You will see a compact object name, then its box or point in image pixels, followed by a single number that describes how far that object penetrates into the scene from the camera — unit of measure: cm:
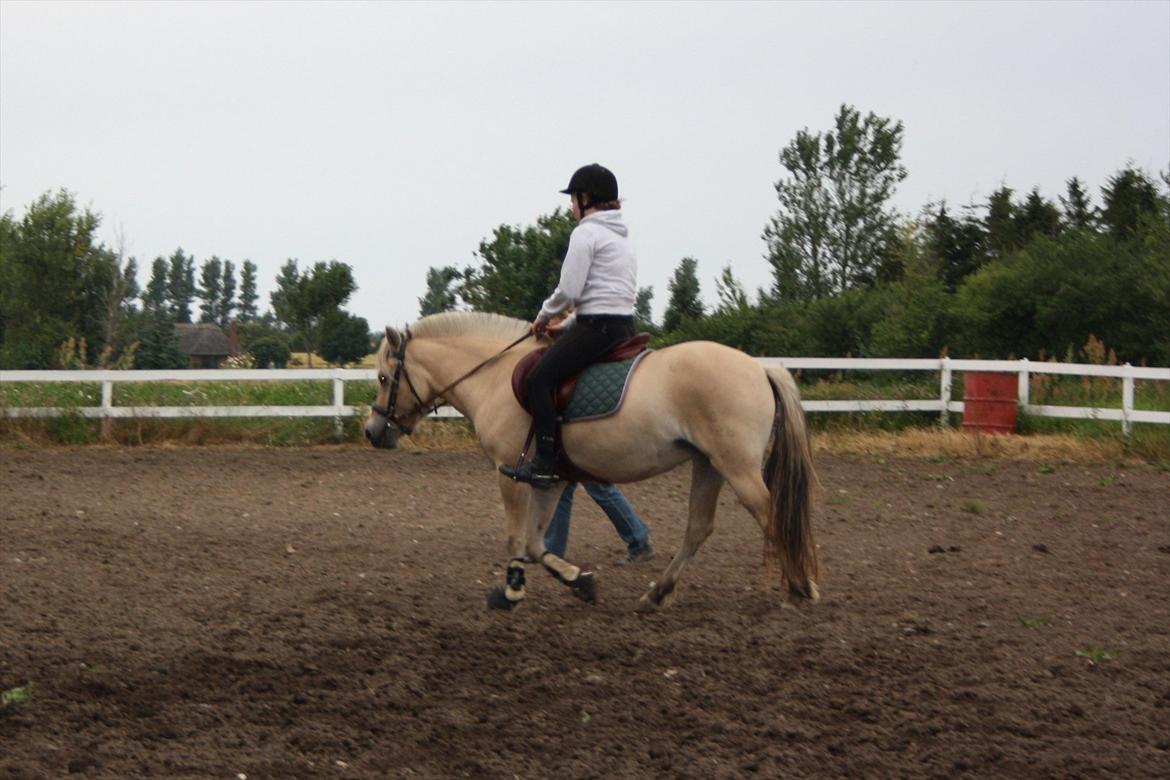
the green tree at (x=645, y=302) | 7012
